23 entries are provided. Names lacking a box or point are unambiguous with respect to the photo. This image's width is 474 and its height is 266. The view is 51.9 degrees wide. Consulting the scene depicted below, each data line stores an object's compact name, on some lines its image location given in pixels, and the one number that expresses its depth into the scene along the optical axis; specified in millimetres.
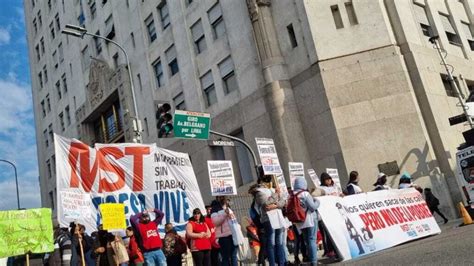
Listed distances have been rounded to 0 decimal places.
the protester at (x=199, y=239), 9172
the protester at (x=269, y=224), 8734
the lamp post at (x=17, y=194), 43794
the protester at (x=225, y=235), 9914
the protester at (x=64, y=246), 10781
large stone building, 19062
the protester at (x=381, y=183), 12023
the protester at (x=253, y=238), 12047
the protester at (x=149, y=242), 8892
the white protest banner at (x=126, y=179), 10109
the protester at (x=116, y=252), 9523
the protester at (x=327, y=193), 10425
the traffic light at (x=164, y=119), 14384
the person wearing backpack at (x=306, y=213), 8461
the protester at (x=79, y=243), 10070
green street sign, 15086
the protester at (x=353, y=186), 11270
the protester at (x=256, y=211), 9128
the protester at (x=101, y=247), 9672
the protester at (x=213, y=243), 9621
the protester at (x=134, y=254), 9672
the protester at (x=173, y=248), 9469
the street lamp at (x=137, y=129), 18156
